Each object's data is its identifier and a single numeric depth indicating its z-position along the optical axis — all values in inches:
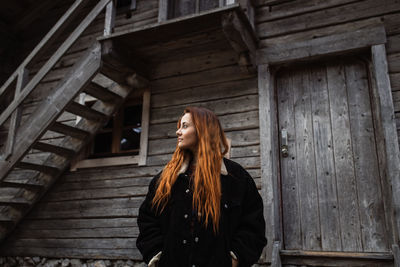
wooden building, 152.3
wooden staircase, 173.0
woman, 83.8
